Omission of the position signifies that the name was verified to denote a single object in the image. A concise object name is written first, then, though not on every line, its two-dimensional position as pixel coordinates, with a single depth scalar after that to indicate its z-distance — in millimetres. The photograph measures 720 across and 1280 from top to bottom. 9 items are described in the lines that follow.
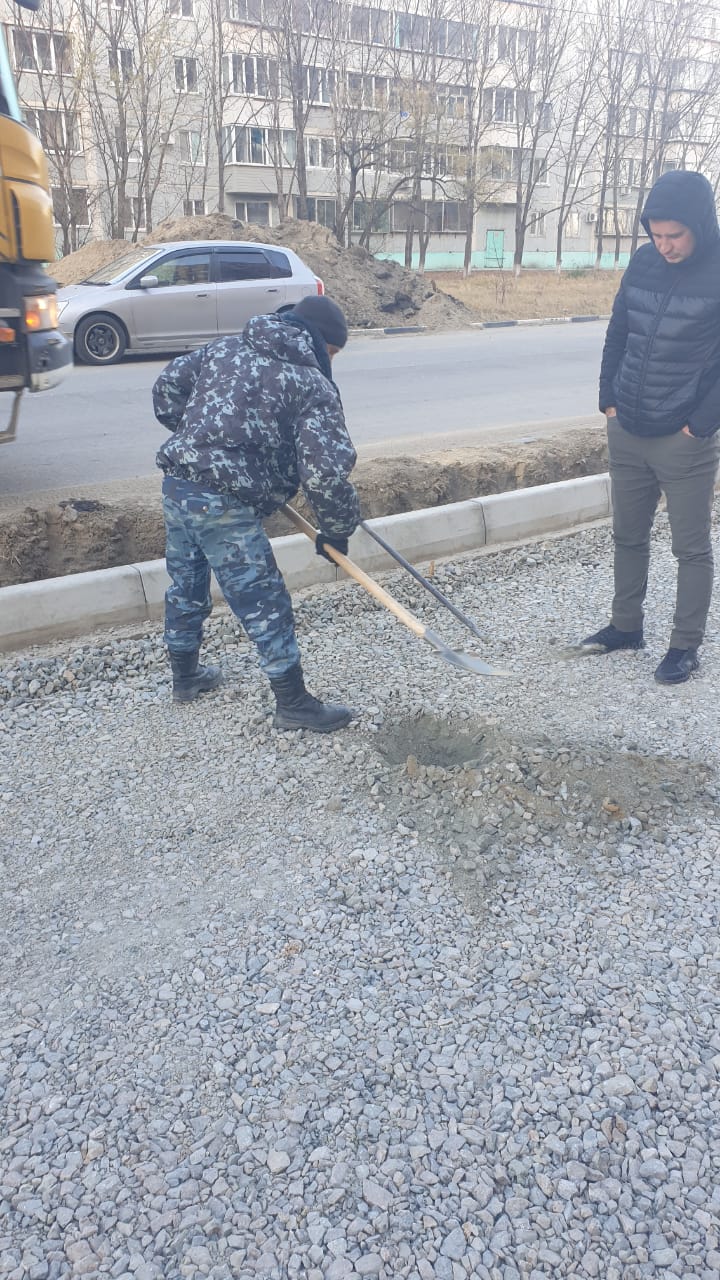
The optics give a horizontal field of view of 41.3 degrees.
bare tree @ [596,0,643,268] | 37781
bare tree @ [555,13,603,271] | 38094
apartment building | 25750
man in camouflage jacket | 3324
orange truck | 5129
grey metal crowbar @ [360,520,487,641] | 4115
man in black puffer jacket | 3707
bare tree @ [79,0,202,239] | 24906
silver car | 13039
